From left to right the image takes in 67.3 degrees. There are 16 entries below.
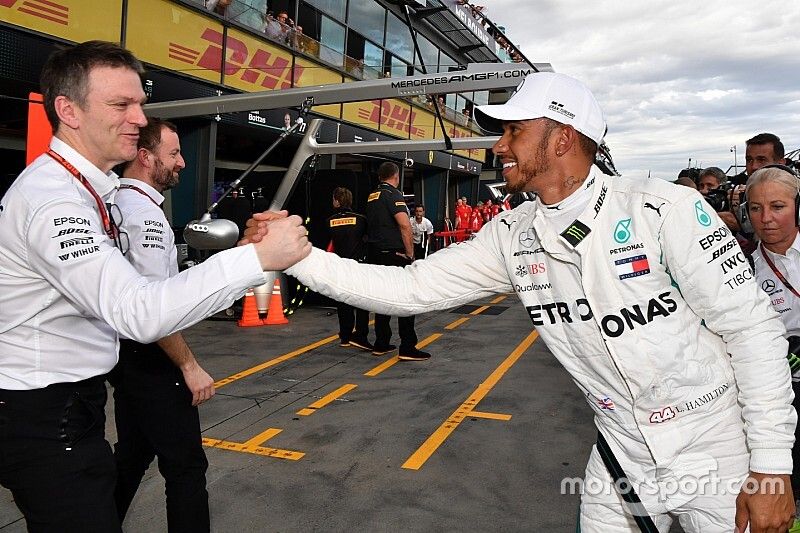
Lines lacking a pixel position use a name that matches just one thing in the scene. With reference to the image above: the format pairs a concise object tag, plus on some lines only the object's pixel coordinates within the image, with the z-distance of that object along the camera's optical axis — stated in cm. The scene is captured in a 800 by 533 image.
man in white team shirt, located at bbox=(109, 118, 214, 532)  254
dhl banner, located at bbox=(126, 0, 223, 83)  959
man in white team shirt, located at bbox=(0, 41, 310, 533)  160
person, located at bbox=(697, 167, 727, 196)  639
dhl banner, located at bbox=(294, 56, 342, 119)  1368
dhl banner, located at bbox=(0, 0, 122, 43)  782
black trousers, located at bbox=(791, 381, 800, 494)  278
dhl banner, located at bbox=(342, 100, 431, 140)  1600
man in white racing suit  173
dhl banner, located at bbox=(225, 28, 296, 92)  1166
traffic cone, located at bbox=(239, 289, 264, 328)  898
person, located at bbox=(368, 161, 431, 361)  743
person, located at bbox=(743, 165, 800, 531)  299
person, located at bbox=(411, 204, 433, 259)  1489
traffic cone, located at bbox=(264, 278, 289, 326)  920
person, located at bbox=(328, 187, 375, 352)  841
